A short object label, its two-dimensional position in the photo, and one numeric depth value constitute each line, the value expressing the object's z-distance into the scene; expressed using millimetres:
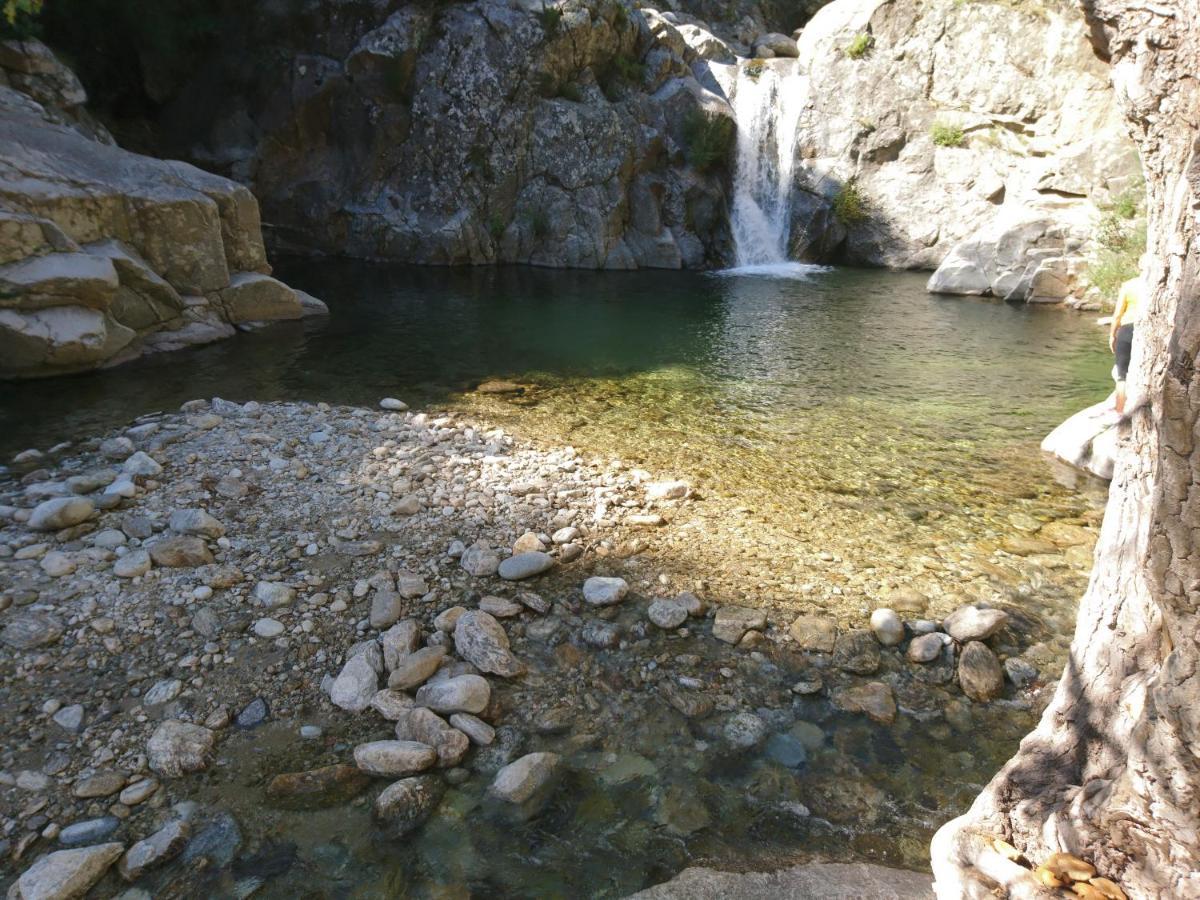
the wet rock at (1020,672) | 3748
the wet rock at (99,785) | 2855
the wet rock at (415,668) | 3527
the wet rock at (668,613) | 4103
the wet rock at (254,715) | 3299
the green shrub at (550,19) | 21469
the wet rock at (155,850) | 2578
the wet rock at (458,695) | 3367
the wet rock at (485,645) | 3658
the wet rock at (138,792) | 2842
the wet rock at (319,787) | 2912
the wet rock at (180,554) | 4340
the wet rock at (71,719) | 3166
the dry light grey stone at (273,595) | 4086
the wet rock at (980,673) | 3646
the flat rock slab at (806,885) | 2469
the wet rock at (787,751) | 3217
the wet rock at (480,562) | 4508
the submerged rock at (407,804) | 2828
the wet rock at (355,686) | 3432
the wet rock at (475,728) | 3234
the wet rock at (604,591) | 4262
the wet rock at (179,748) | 3008
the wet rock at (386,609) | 3994
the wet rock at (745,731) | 3312
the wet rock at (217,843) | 2658
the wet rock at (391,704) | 3363
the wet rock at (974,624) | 3979
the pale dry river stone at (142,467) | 5523
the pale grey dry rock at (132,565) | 4191
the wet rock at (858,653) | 3812
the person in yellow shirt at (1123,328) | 6449
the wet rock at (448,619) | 3947
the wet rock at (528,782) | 2951
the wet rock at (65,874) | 2449
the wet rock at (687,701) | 3490
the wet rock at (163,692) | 3352
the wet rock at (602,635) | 3941
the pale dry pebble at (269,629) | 3834
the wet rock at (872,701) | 3500
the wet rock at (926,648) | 3879
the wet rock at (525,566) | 4485
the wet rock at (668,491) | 5789
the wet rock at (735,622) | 4035
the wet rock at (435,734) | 3119
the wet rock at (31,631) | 3613
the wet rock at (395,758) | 3039
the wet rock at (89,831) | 2674
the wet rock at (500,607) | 4117
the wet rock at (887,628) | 4016
